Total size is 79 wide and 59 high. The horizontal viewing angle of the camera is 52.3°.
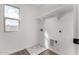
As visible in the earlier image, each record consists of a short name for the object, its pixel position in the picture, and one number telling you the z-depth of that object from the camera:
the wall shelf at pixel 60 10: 1.21
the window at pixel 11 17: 1.21
